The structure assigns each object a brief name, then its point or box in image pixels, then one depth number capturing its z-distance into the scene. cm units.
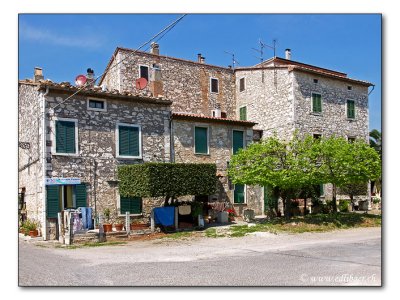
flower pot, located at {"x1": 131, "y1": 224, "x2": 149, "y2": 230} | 1452
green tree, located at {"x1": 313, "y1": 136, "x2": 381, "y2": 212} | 1515
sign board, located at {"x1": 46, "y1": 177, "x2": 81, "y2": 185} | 1367
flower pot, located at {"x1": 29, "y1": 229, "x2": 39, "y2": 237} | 1350
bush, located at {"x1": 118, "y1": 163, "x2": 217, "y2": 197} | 1383
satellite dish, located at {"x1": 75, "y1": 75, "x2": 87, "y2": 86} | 1483
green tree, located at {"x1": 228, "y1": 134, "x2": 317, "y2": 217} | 1501
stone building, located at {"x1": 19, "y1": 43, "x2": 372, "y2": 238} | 1413
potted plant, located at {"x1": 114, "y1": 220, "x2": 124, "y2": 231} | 1423
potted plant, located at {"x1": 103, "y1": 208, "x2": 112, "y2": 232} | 1459
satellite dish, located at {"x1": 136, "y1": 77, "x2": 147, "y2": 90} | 1844
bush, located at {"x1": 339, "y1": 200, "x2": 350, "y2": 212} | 1944
